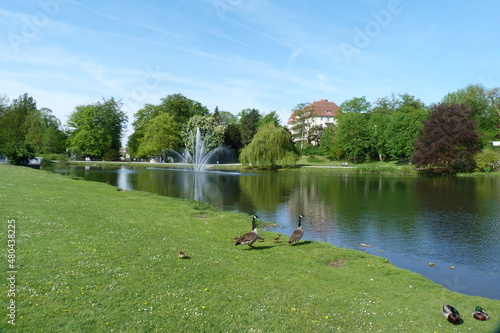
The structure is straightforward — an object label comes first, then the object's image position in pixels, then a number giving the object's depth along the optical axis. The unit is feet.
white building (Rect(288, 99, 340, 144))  400.71
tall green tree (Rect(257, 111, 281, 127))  400.16
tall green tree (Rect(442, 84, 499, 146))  298.97
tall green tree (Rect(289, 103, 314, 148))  400.82
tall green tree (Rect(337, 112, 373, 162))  320.50
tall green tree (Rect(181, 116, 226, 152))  351.03
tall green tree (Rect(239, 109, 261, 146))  364.83
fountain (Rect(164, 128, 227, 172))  340.31
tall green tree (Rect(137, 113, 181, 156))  341.60
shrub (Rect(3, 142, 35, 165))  193.92
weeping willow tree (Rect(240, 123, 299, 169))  266.36
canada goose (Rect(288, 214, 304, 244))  49.57
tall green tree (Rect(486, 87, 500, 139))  297.74
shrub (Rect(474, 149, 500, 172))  232.73
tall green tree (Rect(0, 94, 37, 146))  311.09
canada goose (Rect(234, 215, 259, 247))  45.23
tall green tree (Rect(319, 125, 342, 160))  342.64
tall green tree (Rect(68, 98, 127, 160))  359.25
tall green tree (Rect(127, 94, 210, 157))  380.37
